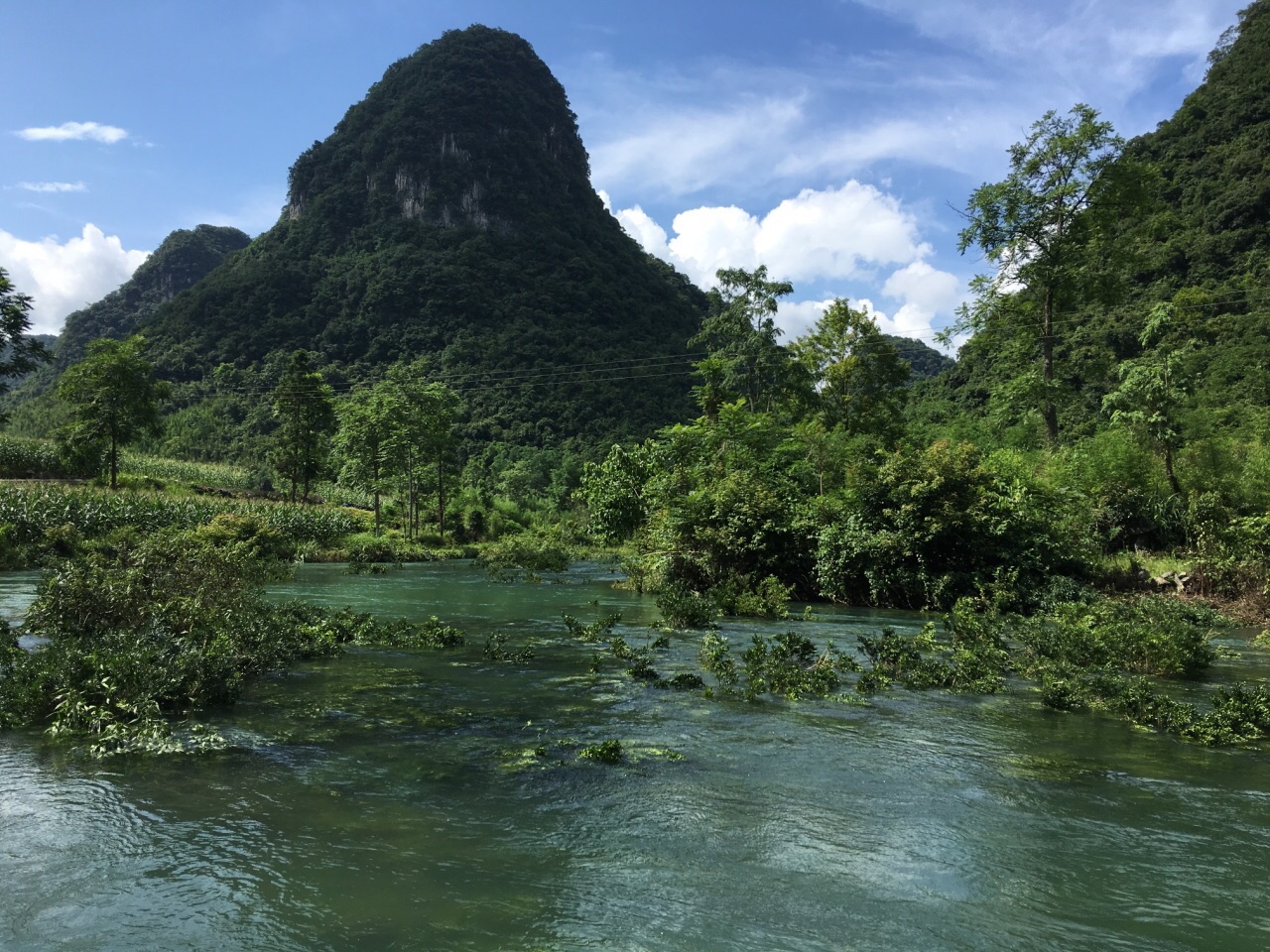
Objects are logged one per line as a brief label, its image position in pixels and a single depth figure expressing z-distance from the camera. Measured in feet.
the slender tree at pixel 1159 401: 80.79
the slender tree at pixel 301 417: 169.68
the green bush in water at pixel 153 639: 27.73
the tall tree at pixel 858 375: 124.16
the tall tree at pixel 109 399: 141.90
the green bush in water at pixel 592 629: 51.11
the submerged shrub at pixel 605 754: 25.84
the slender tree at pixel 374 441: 154.10
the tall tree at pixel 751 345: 132.57
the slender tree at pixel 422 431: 154.51
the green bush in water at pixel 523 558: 107.50
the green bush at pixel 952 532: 63.41
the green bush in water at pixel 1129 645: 38.73
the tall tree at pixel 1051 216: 91.09
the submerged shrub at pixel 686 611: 58.65
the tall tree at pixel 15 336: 107.55
